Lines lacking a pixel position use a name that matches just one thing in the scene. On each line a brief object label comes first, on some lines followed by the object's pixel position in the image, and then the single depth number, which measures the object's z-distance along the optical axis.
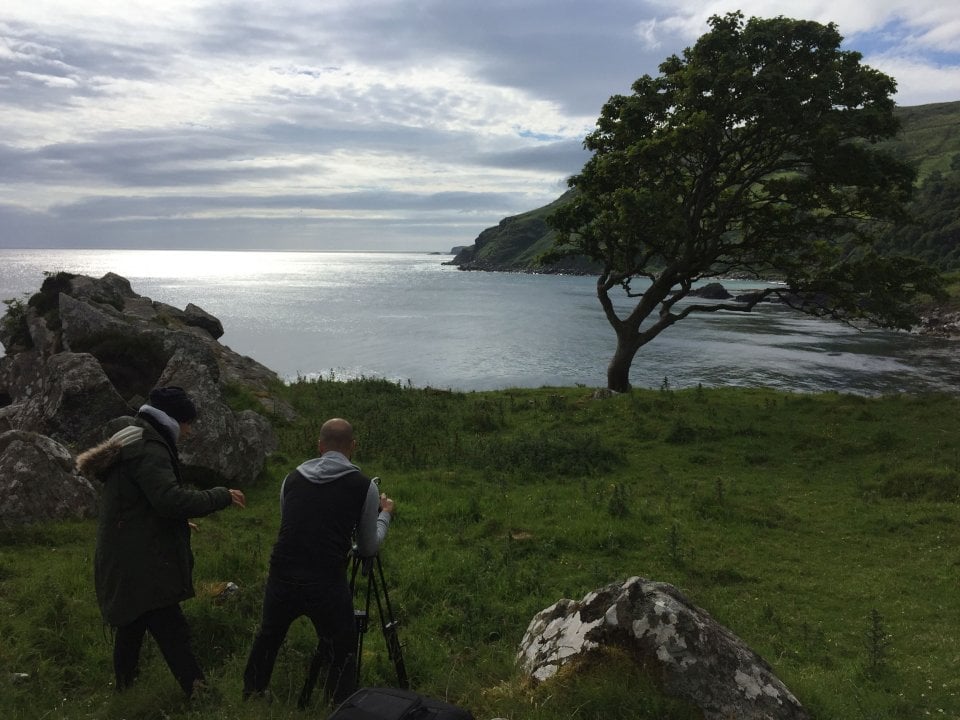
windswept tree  22.17
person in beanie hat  5.38
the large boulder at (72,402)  14.42
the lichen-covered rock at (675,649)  5.48
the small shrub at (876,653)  7.25
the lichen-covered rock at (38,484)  10.58
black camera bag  4.21
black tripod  5.64
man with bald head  5.26
